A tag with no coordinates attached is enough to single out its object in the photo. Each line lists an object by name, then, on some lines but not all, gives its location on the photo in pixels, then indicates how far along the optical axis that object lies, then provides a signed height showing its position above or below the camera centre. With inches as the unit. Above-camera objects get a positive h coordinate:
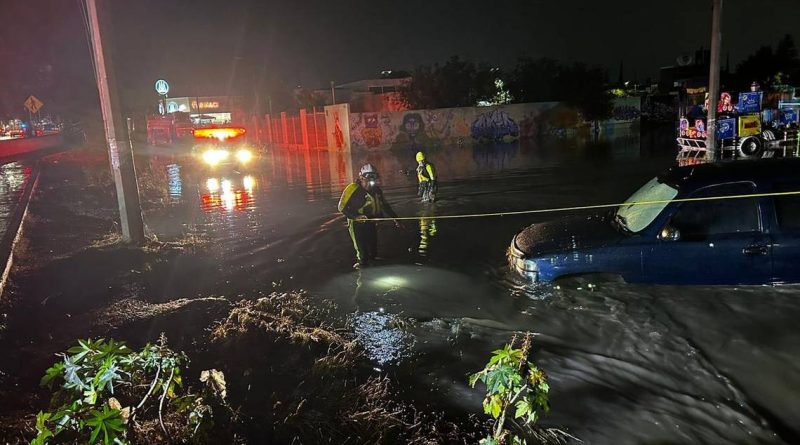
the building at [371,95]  1610.5 +111.9
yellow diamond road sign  1109.3 +82.3
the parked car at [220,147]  928.9 -19.3
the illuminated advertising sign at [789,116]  834.2 -16.2
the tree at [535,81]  1739.7 +119.6
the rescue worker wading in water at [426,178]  466.3 -45.0
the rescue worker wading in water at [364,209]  277.4 -41.7
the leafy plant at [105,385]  90.3 -45.3
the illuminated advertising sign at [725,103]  810.2 +7.3
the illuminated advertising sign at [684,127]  831.5 -24.4
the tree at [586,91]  1651.1 +73.7
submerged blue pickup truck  199.8 -46.8
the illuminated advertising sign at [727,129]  767.1 -27.9
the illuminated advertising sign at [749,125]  767.7 -25.0
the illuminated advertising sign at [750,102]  767.1 +7.3
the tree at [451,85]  1542.8 +106.8
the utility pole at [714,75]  493.7 +30.1
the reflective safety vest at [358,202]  275.1 -37.5
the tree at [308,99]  1859.0 +108.3
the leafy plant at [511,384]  105.0 -49.9
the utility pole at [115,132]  331.9 +5.1
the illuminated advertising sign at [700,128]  776.7 -25.3
